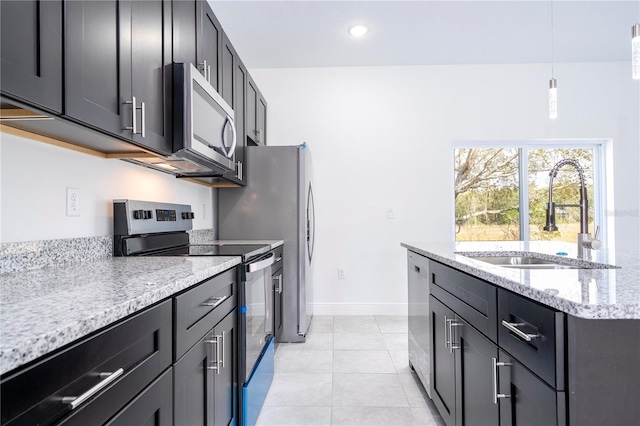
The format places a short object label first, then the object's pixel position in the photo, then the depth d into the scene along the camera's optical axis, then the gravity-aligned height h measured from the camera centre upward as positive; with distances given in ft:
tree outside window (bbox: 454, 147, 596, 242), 12.19 +0.92
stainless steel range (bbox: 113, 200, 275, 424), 5.10 -0.74
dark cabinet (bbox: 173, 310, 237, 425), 3.29 -1.85
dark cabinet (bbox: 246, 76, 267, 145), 9.47 +3.08
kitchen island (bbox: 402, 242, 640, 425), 2.34 -1.10
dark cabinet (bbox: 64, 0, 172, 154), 3.15 +1.64
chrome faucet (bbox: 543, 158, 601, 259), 5.08 -0.13
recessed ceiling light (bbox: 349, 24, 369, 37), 9.27 +5.16
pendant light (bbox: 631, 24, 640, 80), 4.97 +2.47
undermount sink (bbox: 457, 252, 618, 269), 4.96 -0.77
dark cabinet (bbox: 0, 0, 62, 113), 2.43 +1.29
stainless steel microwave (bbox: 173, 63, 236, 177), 4.94 +1.55
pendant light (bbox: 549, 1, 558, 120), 7.04 +2.42
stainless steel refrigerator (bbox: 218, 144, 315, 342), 9.21 +0.17
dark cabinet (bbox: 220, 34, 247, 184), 7.35 +2.89
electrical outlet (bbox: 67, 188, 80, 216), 4.53 +0.20
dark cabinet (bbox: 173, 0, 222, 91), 5.15 +3.06
